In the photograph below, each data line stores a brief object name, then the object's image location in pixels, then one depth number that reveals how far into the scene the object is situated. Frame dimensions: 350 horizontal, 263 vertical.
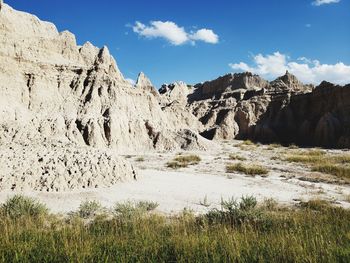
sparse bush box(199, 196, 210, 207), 11.59
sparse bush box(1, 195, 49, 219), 9.29
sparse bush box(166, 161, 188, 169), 22.38
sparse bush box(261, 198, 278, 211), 10.88
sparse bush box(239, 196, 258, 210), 9.54
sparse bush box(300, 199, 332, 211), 10.79
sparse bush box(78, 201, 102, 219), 9.96
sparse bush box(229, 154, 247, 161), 27.48
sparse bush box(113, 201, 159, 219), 9.13
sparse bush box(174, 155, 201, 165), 25.08
